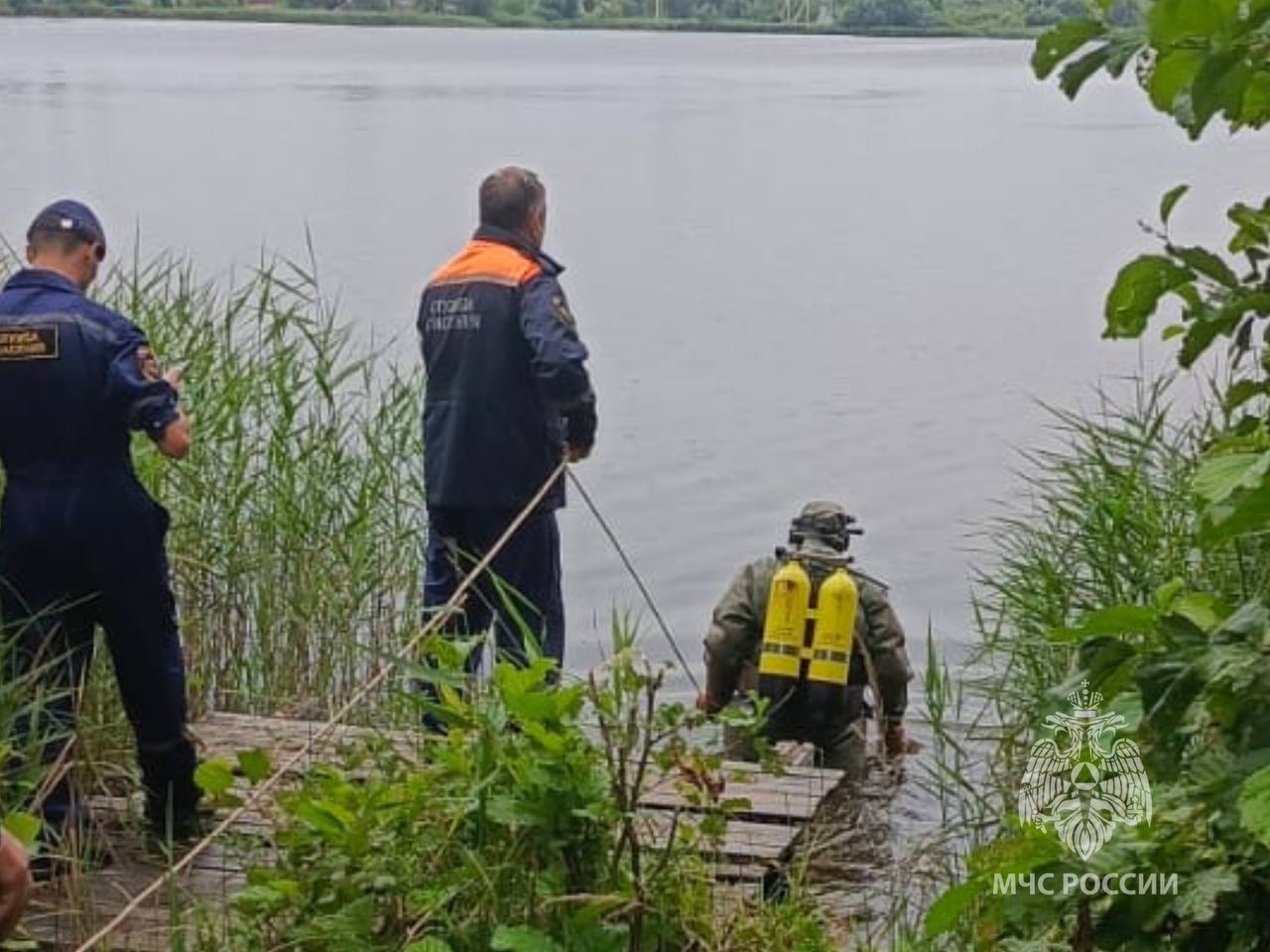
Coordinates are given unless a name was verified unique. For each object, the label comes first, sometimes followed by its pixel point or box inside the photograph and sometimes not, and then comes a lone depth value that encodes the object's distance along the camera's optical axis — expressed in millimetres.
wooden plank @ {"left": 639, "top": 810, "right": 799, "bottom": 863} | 4676
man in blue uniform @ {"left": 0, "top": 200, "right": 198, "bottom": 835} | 4906
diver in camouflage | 6812
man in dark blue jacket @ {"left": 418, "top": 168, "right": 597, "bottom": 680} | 6391
